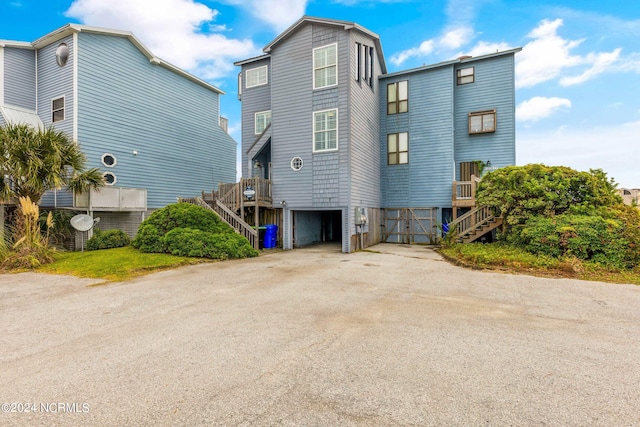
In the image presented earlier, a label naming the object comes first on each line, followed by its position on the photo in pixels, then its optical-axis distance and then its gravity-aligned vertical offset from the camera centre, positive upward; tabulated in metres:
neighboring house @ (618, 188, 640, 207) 25.97 +1.62
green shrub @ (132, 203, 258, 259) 10.96 -0.84
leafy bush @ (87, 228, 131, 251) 12.72 -1.10
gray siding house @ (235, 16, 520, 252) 13.66 +4.23
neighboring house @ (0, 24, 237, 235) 13.96 +5.46
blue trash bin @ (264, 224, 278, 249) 14.62 -1.13
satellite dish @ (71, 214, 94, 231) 12.12 -0.31
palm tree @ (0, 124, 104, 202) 9.91 +1.84
